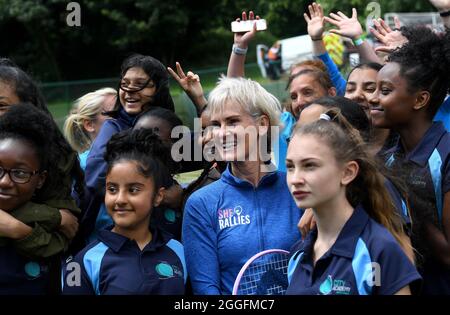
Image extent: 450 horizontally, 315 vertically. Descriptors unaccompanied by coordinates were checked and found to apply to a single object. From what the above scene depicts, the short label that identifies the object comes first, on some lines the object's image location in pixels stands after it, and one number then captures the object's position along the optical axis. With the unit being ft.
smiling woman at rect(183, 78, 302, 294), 12.10
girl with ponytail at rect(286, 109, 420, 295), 10.04
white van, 83.25
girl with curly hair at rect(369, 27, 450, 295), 12.12
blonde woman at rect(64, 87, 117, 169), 18.61
